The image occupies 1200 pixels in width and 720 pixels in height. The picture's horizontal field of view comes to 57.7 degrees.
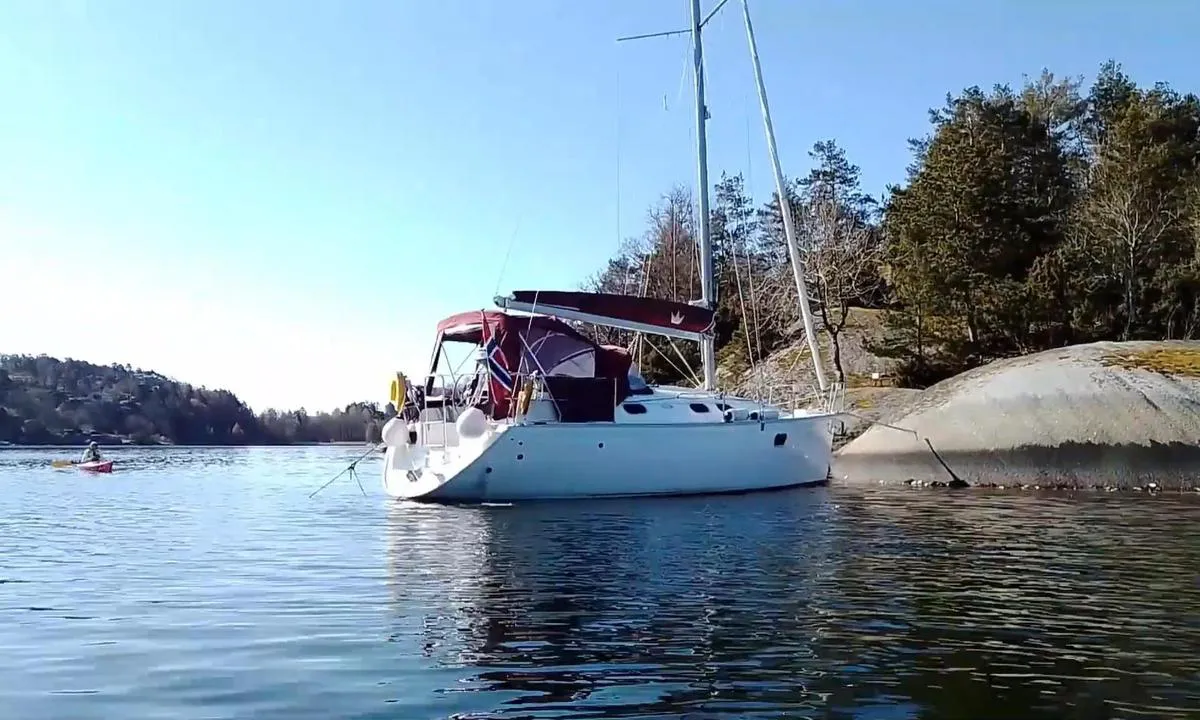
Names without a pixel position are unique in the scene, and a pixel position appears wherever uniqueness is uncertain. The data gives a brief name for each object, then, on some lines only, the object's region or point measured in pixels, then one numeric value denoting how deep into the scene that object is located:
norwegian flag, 23.11
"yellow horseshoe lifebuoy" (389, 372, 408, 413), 24.39
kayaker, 46.84
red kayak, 43.62
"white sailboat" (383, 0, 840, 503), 22.12
